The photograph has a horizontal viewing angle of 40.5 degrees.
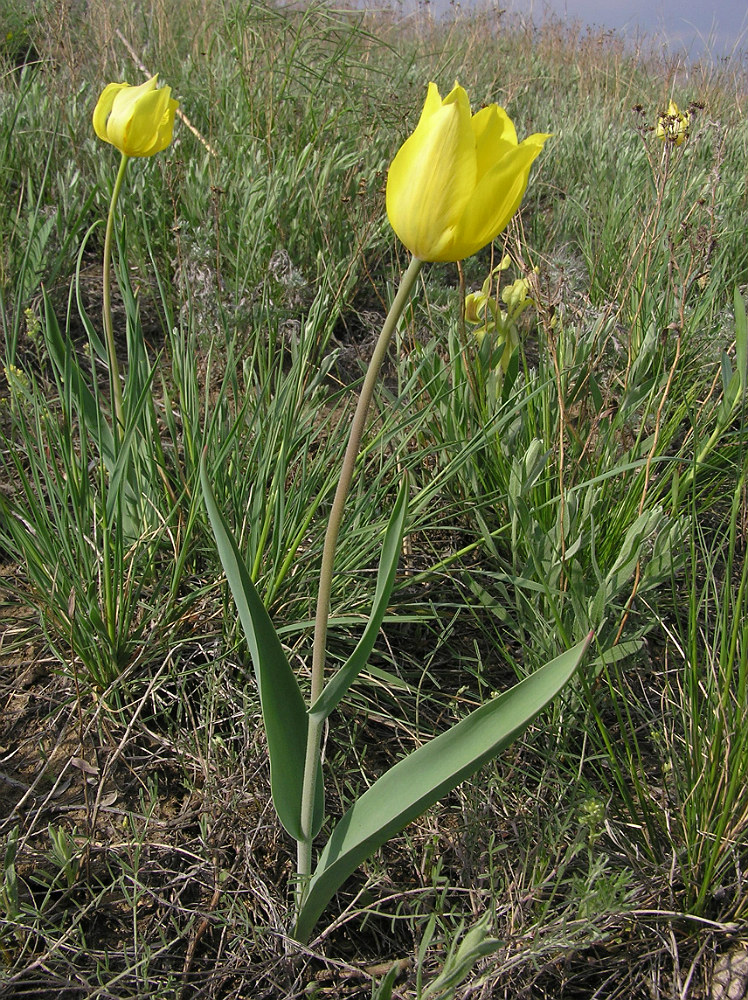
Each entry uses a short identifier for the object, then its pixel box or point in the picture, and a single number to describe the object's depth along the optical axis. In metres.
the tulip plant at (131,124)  0.55
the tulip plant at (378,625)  0.35
